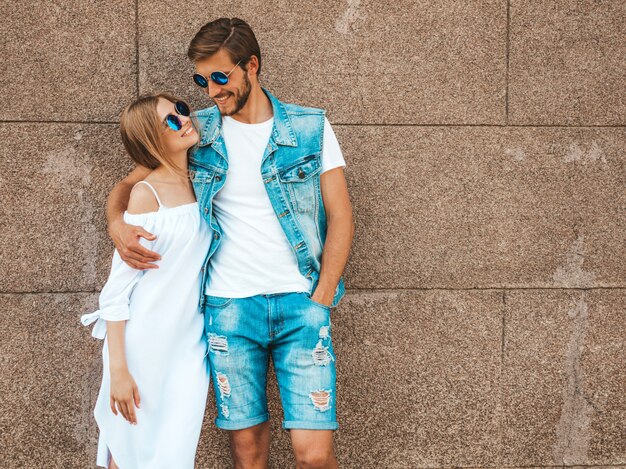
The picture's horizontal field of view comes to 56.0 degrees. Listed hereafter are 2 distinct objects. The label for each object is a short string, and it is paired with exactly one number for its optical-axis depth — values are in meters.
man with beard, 2.49
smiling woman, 2.44
